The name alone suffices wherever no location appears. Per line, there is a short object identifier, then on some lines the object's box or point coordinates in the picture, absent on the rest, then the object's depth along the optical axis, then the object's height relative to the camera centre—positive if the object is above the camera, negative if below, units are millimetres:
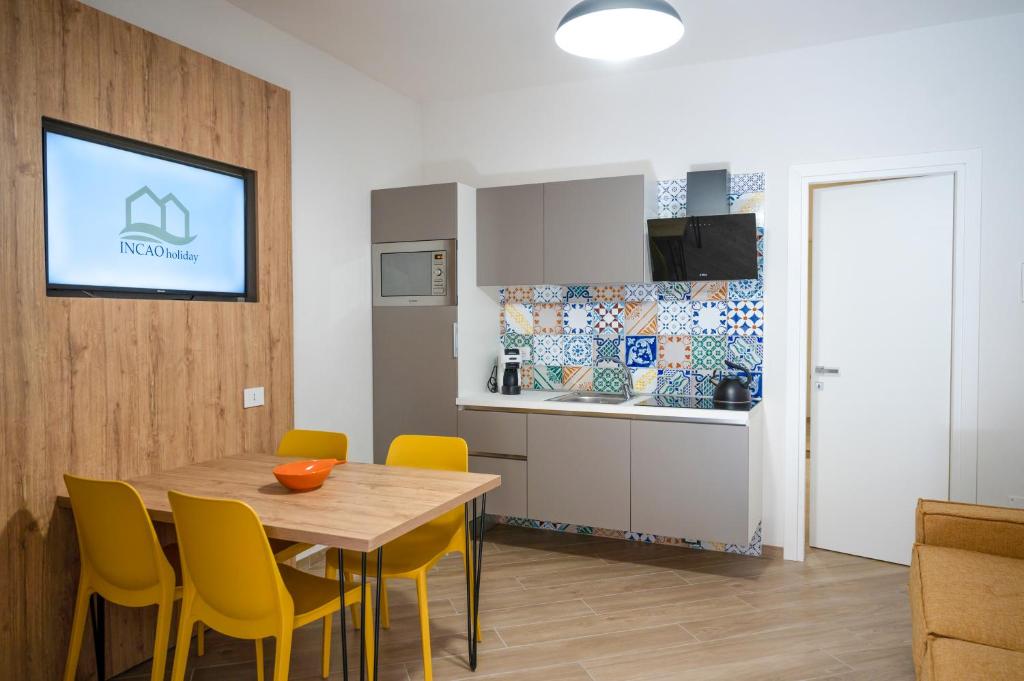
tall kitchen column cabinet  4141 -171
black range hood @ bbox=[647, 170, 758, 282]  3711 +431
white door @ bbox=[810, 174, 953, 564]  3650 -231
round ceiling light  2244 +991
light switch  3299 -383
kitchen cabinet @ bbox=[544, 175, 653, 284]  3883 +509
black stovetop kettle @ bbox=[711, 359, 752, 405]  3740 -397
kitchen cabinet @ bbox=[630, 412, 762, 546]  3518 -849
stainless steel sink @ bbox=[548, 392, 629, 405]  4129 -492
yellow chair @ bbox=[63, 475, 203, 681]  2125 -766
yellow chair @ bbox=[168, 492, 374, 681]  1872 -739
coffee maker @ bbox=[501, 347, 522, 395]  4312 -361
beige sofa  1756 -851
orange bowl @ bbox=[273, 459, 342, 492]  2354 -537
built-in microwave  4148 +278
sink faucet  4211 -388
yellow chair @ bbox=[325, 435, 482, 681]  2432 -882
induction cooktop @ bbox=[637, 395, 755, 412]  3676 -470
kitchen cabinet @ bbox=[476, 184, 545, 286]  4141 +507
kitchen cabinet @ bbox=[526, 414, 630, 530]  3785 -855
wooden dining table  1979 -603
